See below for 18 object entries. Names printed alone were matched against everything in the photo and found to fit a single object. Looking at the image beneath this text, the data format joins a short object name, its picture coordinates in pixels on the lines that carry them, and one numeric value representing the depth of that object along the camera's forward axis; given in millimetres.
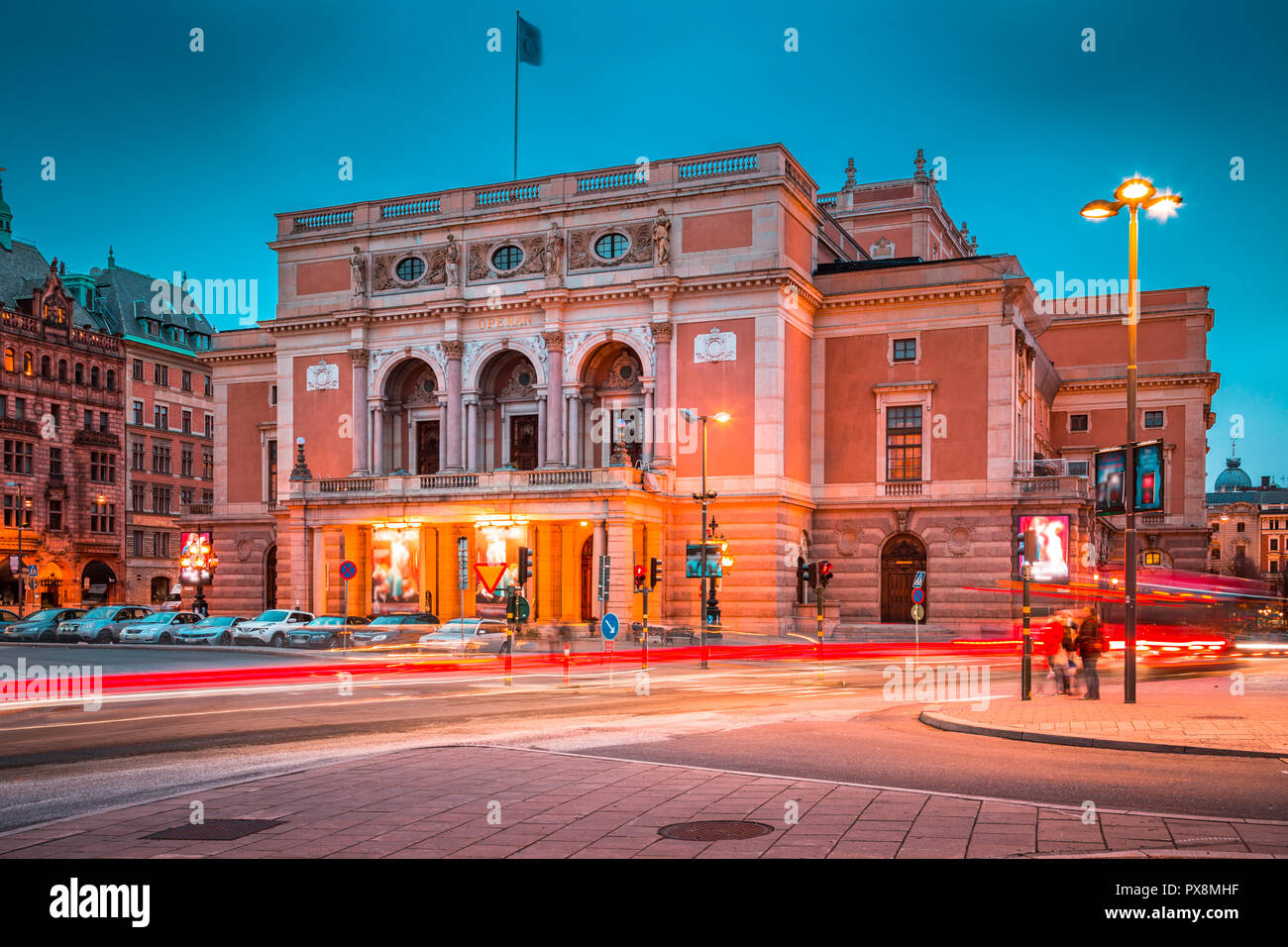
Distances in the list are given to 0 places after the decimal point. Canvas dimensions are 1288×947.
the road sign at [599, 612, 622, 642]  28312
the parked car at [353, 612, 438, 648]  46219
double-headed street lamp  20422
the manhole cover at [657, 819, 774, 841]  9203
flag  60125
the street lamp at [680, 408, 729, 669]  41181
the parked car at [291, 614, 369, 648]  47031
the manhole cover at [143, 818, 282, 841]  9602
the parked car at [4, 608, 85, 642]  51562
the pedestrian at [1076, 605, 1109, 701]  22766
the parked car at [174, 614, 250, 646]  48594
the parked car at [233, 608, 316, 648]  47594
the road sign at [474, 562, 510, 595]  49062
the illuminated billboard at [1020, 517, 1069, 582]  52562
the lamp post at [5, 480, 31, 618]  79062
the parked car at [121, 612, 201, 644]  49125
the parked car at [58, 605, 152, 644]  50812
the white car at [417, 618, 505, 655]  42094
